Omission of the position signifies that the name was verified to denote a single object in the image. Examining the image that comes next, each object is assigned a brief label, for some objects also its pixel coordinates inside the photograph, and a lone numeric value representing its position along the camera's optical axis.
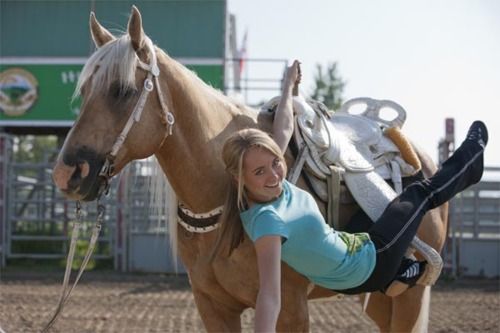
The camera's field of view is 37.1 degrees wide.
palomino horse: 2.78
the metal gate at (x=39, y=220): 12.55
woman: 2.55
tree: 33.06
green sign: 13.91
